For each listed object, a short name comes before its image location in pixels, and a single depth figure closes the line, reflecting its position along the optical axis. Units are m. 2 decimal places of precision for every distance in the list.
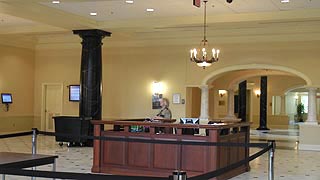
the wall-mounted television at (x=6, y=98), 15.92
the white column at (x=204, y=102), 15.12
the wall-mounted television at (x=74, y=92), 16.53
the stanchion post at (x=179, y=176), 3.00
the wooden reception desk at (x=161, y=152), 7.63
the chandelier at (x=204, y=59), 11.19
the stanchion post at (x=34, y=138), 6.74
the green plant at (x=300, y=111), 28.13
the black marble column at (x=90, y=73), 13.10
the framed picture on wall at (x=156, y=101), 15.49
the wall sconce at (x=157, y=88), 15.50
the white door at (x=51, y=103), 17.23
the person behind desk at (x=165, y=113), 11.48
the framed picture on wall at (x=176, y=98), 15.30
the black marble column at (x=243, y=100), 23.94
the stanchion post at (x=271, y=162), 5.50
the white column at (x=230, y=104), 19.60
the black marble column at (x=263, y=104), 22.77
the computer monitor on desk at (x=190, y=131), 7.80
